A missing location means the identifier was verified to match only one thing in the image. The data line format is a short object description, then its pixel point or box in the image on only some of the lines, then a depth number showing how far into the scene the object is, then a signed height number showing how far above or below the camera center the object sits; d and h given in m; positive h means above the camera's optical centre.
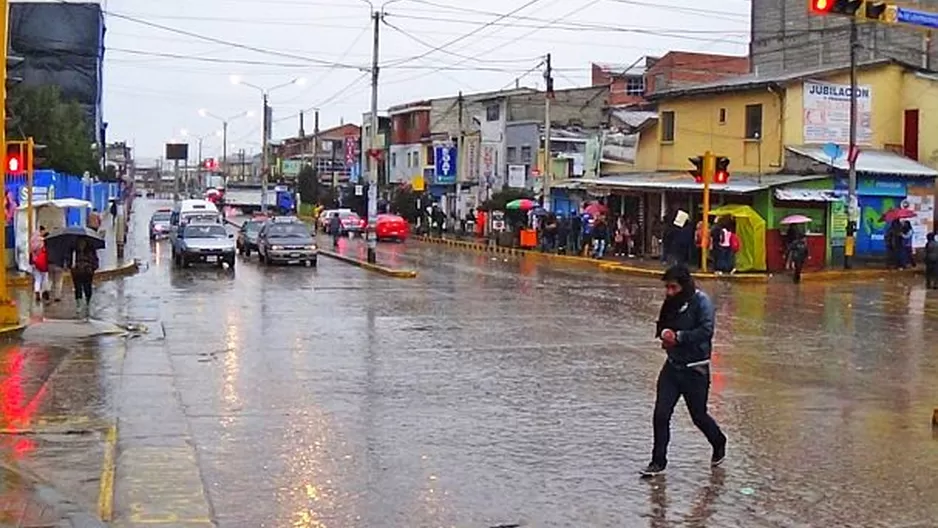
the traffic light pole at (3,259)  18.91 -0.96
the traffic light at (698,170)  35.62 +1.02
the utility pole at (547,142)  52.56 +2.62
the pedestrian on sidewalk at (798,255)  35.75 -1.35
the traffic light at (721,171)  35.50 +0.99
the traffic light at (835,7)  18.22 +2.90
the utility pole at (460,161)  81.62 +2.69
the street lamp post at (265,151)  82.50 +3.28
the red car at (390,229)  63.97 -1.38
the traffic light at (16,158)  23.22 +0.72
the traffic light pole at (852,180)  37.44 +0.84
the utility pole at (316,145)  115.39 +5.59
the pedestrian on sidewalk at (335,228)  56.97 -1.26
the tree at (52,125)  54.91 +3.19
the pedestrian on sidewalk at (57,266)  25.45 -1.40
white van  49.58 -0.59
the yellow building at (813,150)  40.25 +1.99
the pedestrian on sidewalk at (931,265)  34.16 -1.52
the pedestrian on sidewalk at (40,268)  24.89 -1.41
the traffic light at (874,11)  18.59 +2.91
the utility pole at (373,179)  42.90 +0.80
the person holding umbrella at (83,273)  23.81 -1.42
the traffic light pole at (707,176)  35.28 +0.84
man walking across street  10.09 -1.17
